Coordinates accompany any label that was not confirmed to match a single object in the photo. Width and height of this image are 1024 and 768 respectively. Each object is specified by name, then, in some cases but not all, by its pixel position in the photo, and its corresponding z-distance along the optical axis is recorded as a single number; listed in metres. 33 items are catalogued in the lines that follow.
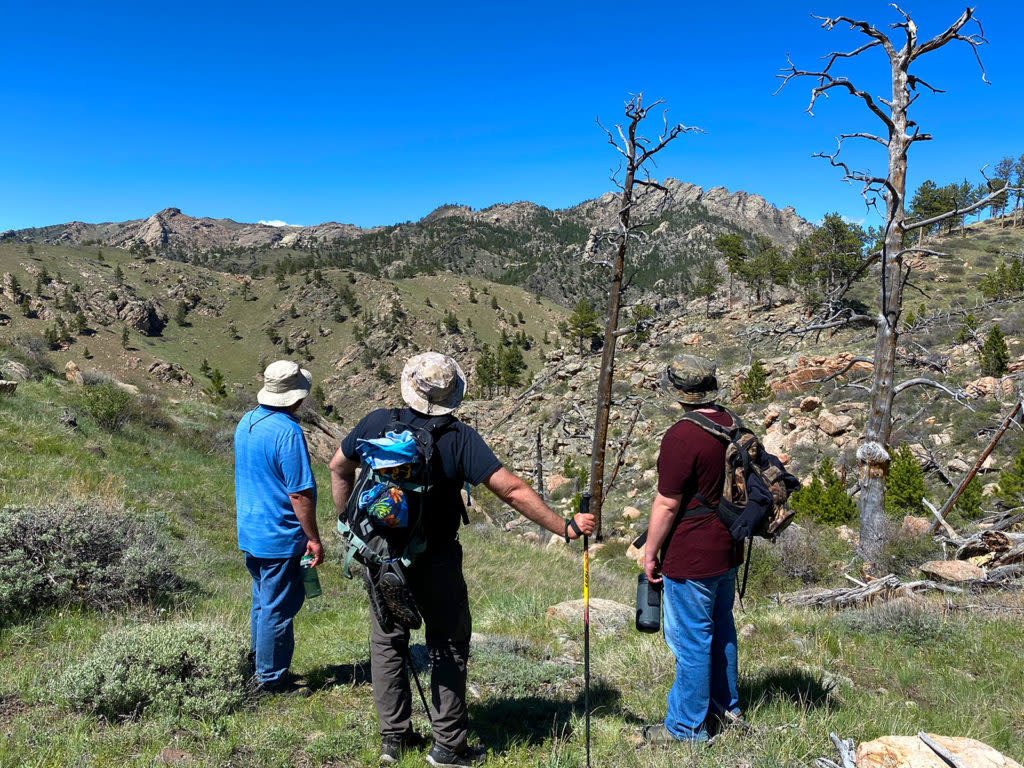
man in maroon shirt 3.06
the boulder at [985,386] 17.45
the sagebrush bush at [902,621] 5.00
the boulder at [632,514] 20.09
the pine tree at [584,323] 58.67
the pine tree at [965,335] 20.47
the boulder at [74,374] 15.92
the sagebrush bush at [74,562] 4.62
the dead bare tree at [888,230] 7.64
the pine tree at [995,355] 19.77
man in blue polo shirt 3.70
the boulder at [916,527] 9.17
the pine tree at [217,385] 52.40
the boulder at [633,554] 14.33
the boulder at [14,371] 13.75
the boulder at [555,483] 30.45
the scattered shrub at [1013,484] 11.13
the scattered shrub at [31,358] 16.22
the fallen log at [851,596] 6.85
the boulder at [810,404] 23.80
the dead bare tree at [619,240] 11.56
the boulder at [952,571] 6.88
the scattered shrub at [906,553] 8.21
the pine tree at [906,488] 13.35
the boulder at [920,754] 2.60
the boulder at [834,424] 21.00
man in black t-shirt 2.83
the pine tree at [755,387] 29.52
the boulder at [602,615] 5.59
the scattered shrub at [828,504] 13.84
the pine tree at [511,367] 70.50
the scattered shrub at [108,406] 11.45
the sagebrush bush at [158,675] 3.28
